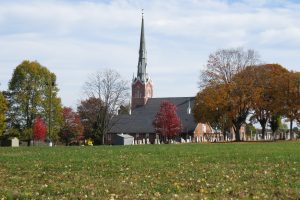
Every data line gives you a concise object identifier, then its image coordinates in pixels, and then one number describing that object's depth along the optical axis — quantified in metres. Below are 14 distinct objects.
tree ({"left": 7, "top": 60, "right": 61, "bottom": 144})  72.19
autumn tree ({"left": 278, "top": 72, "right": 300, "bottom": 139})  71.31
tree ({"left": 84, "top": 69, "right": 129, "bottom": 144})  83.56
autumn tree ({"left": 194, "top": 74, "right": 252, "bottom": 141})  70.25
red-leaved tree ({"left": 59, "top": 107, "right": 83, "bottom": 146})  93.06
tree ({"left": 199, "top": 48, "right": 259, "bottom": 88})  73.00
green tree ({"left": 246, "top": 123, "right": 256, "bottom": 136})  138.86
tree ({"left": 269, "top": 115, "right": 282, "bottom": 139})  84.46
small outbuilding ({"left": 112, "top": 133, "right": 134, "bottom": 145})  65.09
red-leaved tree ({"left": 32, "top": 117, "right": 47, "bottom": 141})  69.38
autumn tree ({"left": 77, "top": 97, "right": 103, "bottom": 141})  93.69
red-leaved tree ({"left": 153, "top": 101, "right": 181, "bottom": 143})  90.69
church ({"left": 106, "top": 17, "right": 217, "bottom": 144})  106.25
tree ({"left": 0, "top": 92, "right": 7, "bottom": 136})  65.98
